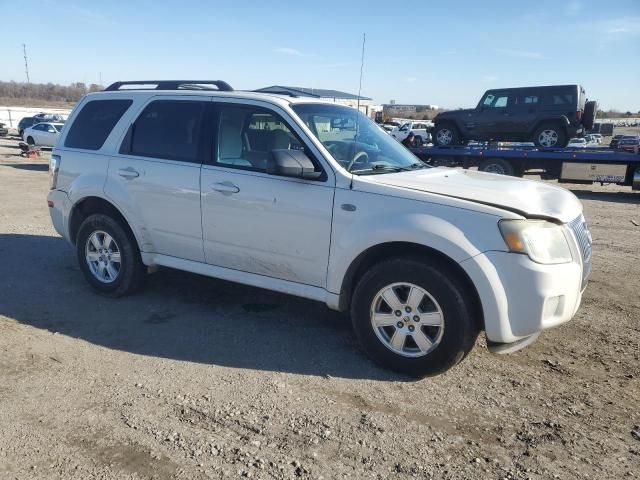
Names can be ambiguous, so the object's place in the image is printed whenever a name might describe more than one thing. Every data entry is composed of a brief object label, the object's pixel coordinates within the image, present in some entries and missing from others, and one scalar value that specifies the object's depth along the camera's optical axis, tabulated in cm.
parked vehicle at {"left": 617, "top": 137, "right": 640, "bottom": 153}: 1449
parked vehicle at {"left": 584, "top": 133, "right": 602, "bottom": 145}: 3762
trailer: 1435
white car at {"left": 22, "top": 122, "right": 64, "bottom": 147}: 2666
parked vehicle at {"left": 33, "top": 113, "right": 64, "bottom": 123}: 3297
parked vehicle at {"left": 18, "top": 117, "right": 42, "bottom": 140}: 3316
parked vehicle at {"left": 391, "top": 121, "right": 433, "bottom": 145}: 3463
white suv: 346
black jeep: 1541
